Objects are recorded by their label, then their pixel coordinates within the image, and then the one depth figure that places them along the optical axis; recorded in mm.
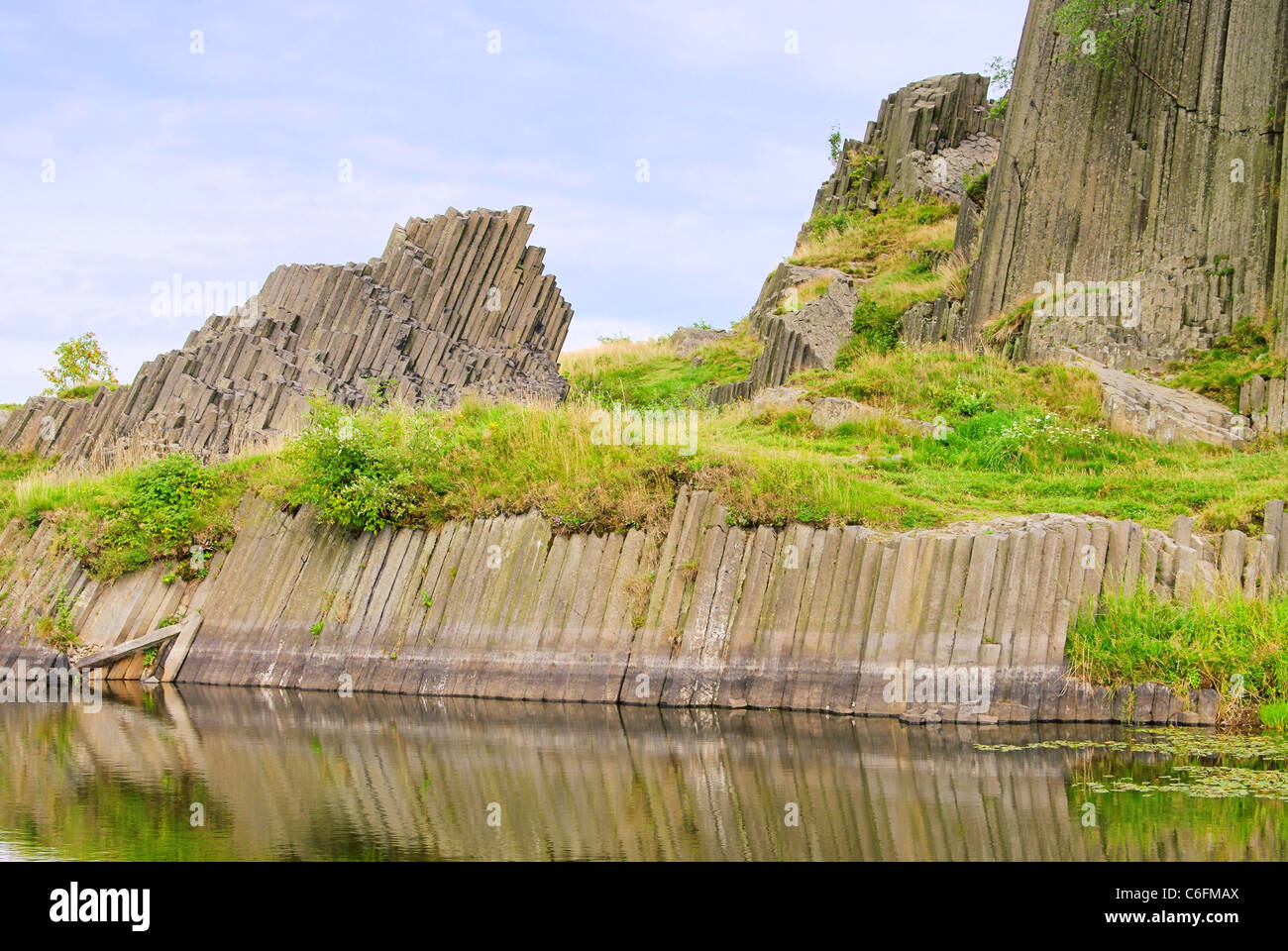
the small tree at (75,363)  45875
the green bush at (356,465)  18500
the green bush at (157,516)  20438
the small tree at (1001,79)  36562
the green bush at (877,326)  31344
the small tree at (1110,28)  25266
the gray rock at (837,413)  20953
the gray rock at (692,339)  42531
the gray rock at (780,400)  22266
